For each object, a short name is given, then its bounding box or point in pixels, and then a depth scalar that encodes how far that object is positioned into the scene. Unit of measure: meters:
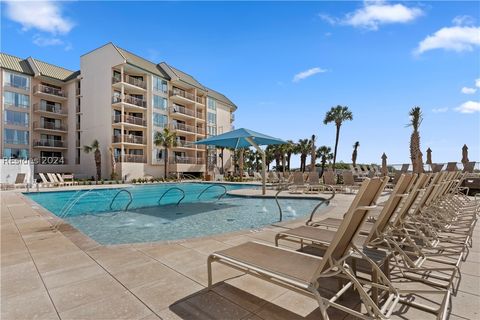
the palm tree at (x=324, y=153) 49.66
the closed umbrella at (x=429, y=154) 21.25
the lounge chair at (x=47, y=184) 18.12
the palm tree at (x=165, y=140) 29.80
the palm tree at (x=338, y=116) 33.19
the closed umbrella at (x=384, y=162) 22.74
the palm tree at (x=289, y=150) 44.12
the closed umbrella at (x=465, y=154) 17.03
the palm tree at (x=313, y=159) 29.91
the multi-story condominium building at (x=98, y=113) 28.33
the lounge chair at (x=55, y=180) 19.04
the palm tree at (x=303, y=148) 44.66
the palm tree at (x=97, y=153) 26.91
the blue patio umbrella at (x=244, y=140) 10.80
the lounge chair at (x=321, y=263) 1.65
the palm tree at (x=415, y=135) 20.20
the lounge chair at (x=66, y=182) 19.86
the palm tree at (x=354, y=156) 40.25
